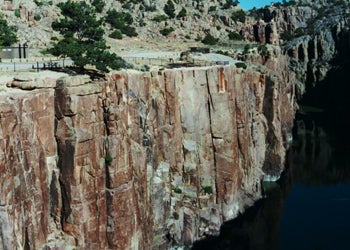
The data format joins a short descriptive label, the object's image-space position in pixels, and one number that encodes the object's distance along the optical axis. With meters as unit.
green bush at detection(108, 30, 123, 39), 102.81
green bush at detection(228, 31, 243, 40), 130.43
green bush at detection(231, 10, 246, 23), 144.12
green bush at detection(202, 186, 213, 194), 63.78
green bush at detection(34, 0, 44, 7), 103.06
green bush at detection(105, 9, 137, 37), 110.62
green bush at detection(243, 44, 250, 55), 100.49
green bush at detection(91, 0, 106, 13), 115.56
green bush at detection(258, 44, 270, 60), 103.97
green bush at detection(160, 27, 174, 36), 119.31
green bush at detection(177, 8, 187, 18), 130.25
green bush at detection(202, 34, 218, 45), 117.44
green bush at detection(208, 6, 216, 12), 143.80
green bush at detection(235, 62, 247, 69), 75.29
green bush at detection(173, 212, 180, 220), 58.59
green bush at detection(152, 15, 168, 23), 124.80
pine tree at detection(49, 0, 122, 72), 52.41
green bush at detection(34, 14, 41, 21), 96.69
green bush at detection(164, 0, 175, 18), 130.88
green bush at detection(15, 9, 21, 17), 93.56
